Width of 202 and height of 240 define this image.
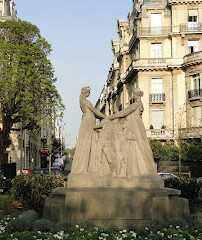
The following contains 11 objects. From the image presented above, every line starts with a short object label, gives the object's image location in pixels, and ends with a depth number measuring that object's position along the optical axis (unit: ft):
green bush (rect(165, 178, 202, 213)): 43.06
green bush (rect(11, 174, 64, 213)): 40.42
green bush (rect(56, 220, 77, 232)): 28.09
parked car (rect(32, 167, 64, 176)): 79.81
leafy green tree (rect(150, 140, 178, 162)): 118.11
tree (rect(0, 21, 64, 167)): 85.66
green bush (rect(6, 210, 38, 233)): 28.63
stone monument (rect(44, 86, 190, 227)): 30.35
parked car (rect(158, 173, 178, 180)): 80.89
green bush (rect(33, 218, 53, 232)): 28.60
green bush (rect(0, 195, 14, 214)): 38.29
